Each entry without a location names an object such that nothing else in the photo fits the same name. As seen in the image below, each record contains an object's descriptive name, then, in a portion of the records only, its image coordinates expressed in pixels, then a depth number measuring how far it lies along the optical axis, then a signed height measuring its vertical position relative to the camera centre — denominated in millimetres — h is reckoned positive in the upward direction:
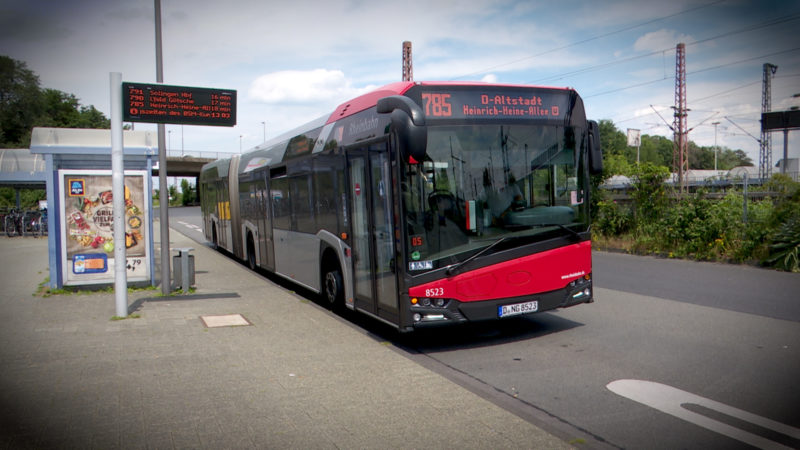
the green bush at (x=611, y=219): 18516 -398
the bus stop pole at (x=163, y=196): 11359 +352
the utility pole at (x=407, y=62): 33219 +8058
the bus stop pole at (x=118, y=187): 8969 +416
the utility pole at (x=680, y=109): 37531 +6020
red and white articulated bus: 6766 +96
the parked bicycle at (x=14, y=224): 30875 -345
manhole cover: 8766 -1584
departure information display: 9844 +1841
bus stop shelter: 11430 +33
